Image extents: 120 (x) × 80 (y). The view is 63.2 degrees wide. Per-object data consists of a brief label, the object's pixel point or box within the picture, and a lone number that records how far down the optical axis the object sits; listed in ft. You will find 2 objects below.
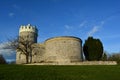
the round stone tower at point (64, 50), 62.29
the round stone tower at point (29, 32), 80.55
